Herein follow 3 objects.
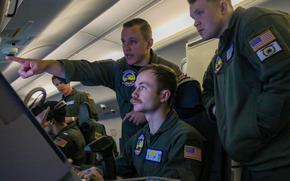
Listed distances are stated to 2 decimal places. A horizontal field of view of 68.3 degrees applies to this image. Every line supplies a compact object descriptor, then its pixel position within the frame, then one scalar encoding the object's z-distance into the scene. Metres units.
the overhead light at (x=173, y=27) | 2.17
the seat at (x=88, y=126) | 2.04
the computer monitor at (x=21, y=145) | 0.33
